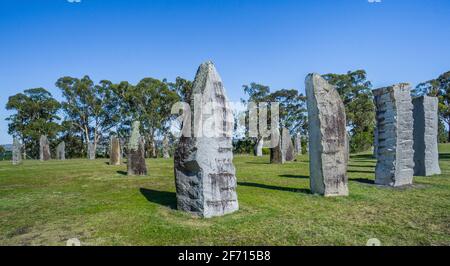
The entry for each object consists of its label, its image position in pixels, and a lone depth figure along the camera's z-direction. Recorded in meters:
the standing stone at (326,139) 8.50
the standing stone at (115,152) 20.66
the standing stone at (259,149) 36.22
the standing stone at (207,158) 6.72
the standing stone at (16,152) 24.78
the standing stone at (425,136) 12.27
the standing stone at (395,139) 10.00
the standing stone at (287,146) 21.62
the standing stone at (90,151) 35.86
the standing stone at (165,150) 35.75
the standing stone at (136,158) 14.18
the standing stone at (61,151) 36.09
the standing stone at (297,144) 34.88
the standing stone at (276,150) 20.03
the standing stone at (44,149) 31.79
